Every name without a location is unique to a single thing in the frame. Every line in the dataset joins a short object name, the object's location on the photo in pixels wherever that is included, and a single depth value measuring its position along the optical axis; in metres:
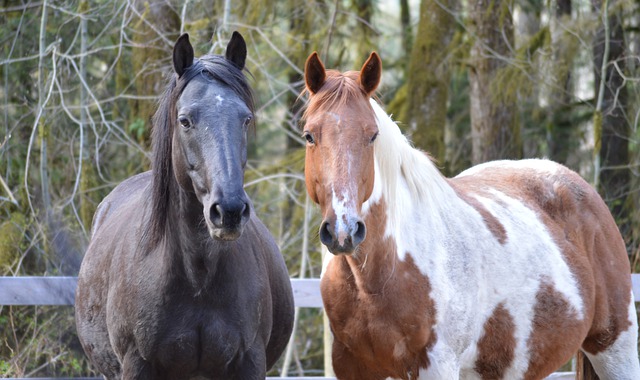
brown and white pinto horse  7.36
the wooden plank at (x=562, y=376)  12.40
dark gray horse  6.78
